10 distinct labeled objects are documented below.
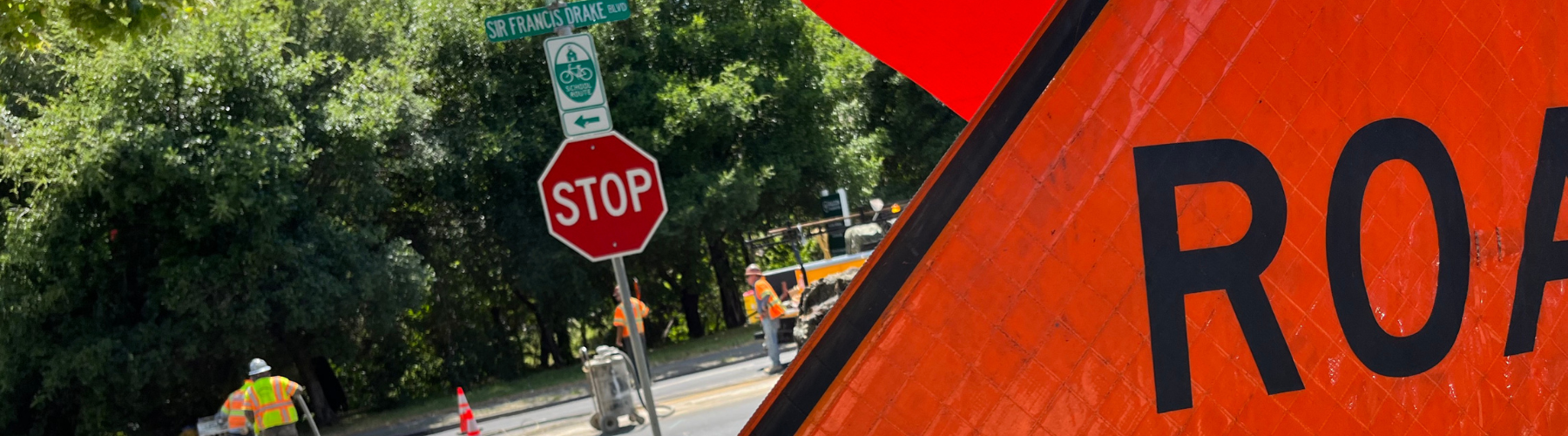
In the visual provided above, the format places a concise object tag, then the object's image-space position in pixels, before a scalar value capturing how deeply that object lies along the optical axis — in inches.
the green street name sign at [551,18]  333.8
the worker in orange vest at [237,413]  524.1
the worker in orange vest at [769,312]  611.2
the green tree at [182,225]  690.8
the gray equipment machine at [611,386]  487.5
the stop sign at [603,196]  279.0
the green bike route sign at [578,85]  304.8
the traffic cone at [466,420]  550.3
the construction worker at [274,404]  479.8
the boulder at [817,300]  586.0
